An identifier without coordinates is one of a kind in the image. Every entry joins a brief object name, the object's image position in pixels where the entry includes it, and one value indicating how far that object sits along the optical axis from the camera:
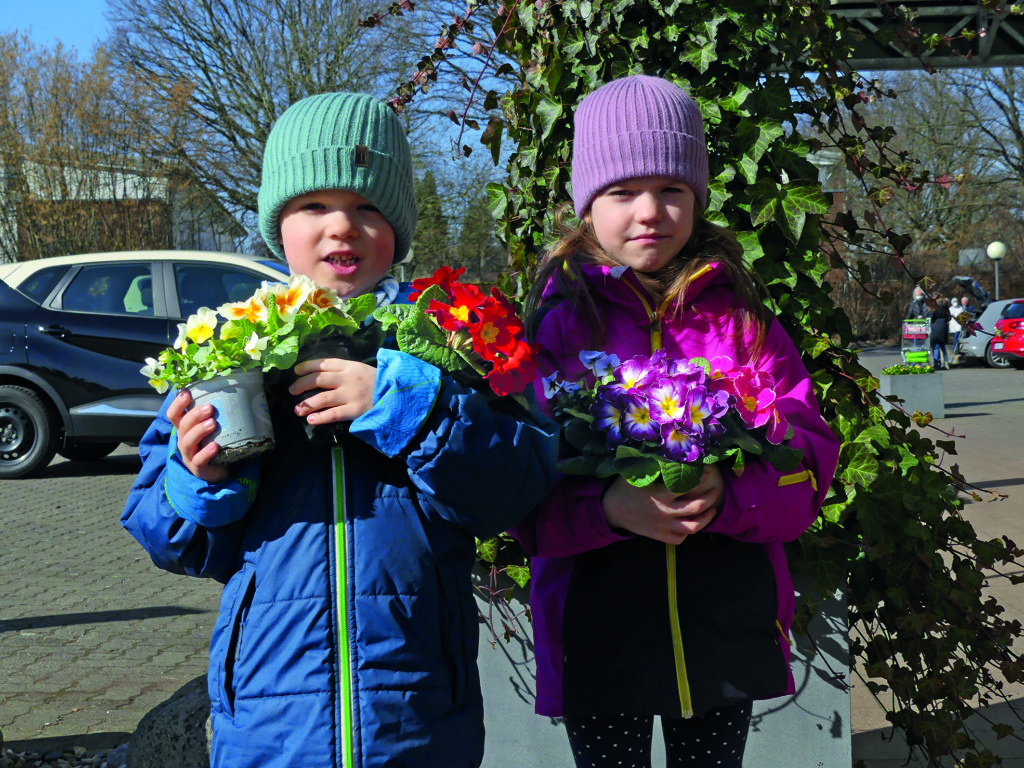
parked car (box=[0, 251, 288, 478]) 9.12
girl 1.82
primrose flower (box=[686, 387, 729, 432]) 1.65
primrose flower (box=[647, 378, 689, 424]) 1.66
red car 21.59
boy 1.45
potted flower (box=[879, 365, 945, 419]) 13.16
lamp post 28.78
